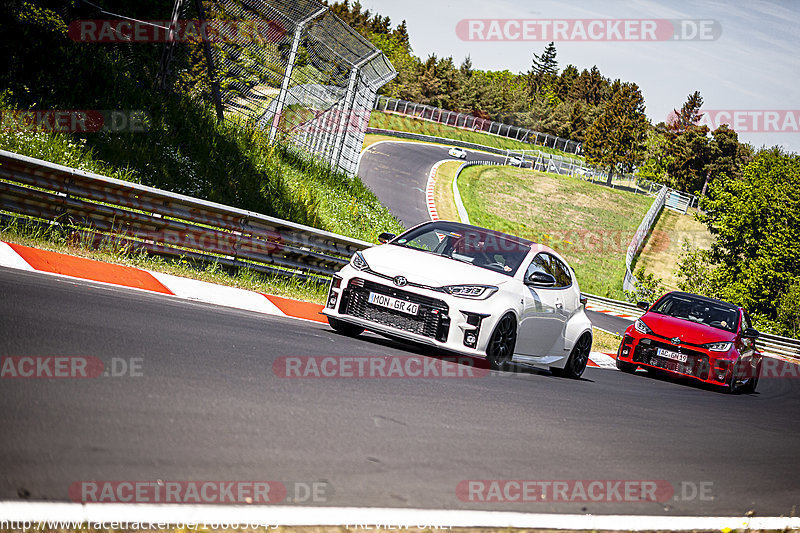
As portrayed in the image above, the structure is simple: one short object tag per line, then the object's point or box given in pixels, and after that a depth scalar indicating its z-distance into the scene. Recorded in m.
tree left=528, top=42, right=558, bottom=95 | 192.25
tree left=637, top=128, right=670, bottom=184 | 112.38
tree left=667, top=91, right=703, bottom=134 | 138.00
